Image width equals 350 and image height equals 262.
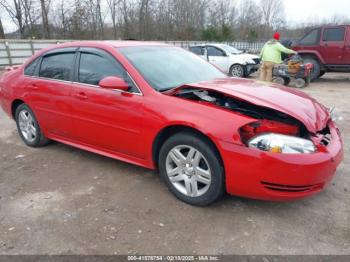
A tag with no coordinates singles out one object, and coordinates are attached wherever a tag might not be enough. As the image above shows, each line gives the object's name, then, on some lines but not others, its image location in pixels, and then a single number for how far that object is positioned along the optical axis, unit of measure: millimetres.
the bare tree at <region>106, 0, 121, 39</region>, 34294
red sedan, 2912
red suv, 12500
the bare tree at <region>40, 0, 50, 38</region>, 28161
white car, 14172
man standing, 10760
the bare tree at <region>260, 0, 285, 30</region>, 55828
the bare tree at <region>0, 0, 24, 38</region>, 27167
